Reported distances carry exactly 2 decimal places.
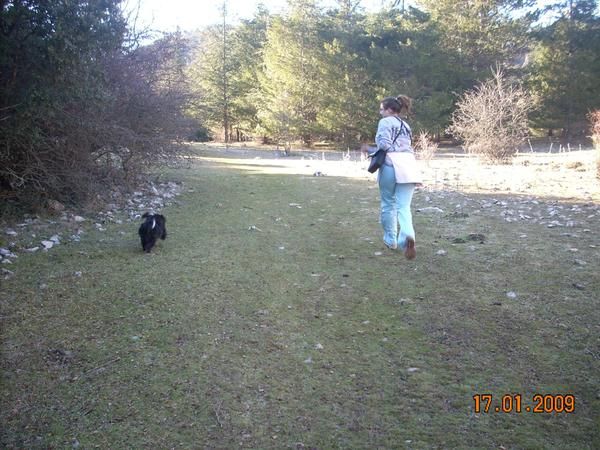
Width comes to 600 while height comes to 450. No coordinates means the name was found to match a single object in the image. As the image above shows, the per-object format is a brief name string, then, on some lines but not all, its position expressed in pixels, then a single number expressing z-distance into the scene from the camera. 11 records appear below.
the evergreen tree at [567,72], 37.12
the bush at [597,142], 12.33
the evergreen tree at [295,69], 35.03
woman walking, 5.66
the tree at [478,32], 35.97
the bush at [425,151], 17.99
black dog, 6.36
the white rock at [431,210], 9.21
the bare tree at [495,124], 18.41
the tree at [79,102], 5.84
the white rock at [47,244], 6.43
